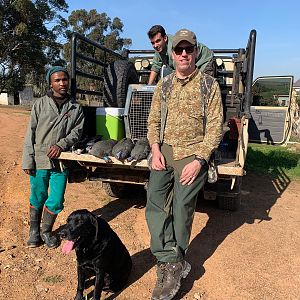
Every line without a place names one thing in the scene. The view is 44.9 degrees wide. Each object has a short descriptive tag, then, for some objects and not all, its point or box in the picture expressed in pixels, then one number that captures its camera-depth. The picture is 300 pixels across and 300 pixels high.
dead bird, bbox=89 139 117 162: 3.71
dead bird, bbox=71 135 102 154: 3.80
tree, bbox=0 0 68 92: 23.00
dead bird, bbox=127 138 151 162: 3.62
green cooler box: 4.35
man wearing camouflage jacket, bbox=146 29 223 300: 2.80
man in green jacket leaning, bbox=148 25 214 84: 4.29
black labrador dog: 2.63
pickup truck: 3.72
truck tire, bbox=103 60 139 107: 4.88
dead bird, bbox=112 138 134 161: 3.61
